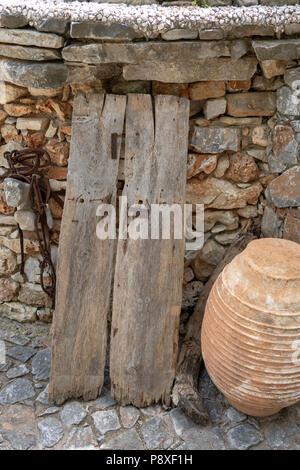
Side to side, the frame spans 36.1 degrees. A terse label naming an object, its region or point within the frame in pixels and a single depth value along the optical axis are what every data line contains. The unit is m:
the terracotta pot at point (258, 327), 2.05
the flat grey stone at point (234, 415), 2.40
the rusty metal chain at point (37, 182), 2.69
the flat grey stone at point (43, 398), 2.50
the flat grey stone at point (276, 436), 2.27
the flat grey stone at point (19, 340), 2.93
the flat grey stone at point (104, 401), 2.48
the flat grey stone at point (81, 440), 2.24
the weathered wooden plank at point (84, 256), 2.48
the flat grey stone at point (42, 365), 2.68
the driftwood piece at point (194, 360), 2.37
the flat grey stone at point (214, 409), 2.41
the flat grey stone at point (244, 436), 2.27
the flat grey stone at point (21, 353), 2.80
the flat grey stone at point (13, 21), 2.30
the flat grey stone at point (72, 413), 2.38
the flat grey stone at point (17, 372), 2.66
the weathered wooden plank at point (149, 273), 2.47
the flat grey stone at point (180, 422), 2.33
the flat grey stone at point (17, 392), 2.50
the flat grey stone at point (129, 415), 2.38
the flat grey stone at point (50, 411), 2.43
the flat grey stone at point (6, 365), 2.70
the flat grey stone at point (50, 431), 2.26
